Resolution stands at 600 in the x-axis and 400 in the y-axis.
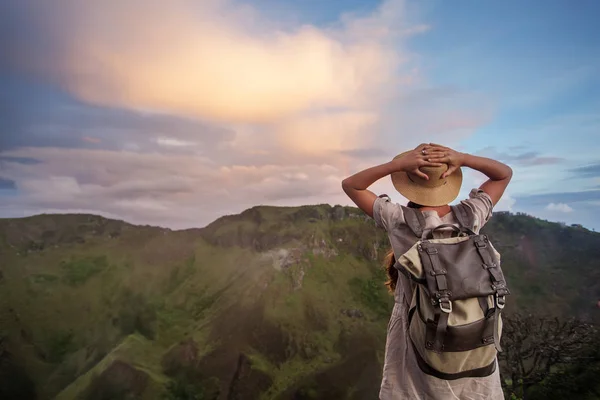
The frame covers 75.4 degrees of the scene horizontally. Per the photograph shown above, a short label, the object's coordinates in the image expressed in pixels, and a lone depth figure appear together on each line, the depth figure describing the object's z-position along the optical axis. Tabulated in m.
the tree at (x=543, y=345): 8.66
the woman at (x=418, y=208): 1.89
